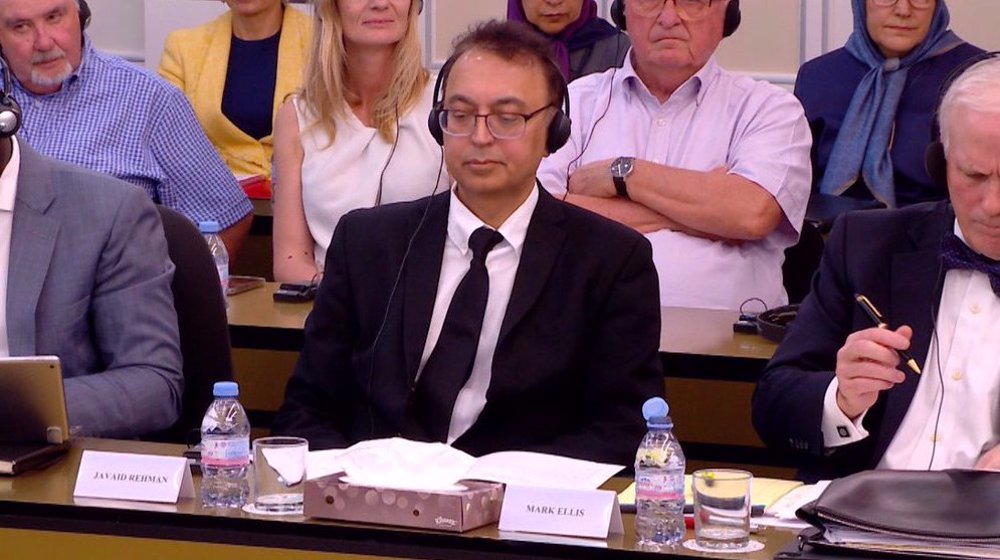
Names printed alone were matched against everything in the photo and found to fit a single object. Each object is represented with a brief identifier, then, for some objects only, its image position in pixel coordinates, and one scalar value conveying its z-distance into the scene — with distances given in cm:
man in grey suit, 902
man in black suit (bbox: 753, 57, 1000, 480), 871
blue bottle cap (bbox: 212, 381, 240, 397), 858
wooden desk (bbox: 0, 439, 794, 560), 824
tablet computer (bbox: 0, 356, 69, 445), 858
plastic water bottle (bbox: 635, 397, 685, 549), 829
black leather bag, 820
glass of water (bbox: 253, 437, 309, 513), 842
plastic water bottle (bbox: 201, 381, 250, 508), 844
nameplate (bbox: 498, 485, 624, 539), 827
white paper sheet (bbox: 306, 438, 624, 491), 839
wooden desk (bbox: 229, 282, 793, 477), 944
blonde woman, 1042
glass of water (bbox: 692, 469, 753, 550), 826
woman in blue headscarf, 1176
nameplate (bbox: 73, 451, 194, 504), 843
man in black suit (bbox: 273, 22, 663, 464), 899
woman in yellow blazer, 1351
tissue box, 828
